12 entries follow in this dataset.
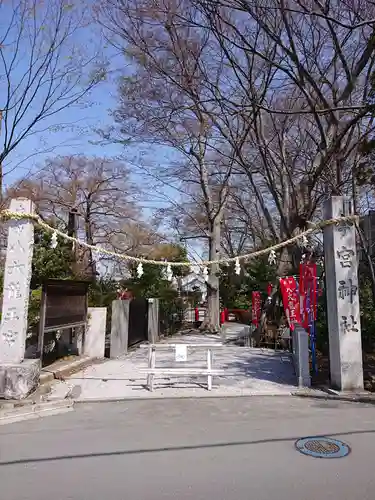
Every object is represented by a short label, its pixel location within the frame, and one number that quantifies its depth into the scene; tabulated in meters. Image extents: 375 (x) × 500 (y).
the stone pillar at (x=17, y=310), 7.20
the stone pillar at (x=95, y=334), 12.42
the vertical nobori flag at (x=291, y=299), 12.45
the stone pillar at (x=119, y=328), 13.16
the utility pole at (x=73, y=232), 15.62
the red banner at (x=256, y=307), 18.47
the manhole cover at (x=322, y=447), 4.72
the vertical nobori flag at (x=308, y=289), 10.22
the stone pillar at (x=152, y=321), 17.52
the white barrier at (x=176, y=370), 8.02
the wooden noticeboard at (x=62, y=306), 9.08
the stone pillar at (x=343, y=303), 7.76
